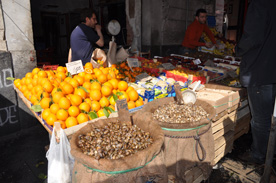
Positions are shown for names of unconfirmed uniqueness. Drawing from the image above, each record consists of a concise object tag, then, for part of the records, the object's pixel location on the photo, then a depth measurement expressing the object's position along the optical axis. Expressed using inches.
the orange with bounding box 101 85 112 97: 97.8
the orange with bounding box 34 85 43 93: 100.8
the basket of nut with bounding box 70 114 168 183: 53.7
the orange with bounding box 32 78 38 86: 111.8
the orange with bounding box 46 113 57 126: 83.7
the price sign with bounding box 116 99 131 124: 76.0
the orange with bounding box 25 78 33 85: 119.1
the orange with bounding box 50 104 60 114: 87.2
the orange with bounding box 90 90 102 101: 95.5
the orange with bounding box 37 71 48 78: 116.3
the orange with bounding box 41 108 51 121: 87.0
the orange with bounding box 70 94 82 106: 90.8
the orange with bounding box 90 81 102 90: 99.7
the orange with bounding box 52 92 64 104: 91.1
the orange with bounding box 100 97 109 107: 94.5
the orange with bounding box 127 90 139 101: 100.6
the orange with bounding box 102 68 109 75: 124.8
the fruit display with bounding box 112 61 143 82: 136.8
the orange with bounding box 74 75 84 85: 108.9
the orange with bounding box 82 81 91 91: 104.0
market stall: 84.0
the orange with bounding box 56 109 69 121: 84.1
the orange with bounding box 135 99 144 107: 100.8
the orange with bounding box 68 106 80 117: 86.0
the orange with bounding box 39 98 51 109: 91.1
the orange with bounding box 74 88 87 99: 96.1
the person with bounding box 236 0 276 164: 102.3
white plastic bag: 77.4
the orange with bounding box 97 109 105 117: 89.9
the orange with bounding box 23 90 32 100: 108.7
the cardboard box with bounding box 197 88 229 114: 104.7
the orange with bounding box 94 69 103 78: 117.9
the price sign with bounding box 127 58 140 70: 150.4
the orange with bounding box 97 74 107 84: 113.2
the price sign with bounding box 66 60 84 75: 119.7
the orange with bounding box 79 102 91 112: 90.3
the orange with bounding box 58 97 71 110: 87.4
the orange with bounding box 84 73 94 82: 113.4
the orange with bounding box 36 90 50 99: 96.9
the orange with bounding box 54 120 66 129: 83.1
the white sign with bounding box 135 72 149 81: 140.6
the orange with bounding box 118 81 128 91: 104.4
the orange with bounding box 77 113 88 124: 84.9
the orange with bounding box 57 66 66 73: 124.8
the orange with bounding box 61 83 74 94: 98.3
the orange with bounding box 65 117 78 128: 82.4
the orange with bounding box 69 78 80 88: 104.3
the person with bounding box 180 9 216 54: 225.0
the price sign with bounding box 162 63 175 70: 178.9
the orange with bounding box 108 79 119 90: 106.5
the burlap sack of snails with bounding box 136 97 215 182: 76.2
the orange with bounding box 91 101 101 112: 92.2
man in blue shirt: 143.6
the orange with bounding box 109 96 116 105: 96.8
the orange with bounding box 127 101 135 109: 96.2
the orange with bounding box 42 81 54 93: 99.7
